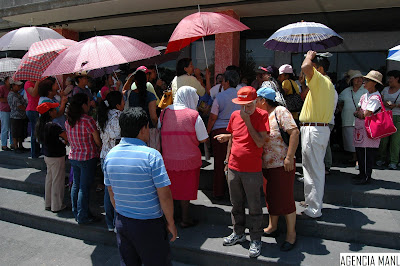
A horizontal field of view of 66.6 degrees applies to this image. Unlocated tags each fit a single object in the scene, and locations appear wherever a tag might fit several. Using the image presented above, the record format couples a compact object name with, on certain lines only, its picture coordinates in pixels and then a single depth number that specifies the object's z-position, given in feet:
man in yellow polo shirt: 11.90
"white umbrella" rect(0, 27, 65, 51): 15.98
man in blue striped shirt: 7.64
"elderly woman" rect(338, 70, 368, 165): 17.22
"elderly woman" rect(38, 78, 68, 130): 16.06
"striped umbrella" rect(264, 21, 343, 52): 14.55
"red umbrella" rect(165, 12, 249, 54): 13.32
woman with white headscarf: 12.42
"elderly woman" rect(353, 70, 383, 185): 14.65
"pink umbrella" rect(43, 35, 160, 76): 10.93
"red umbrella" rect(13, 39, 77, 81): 14.16
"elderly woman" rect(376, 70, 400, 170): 17.20
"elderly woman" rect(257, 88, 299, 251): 11.05
